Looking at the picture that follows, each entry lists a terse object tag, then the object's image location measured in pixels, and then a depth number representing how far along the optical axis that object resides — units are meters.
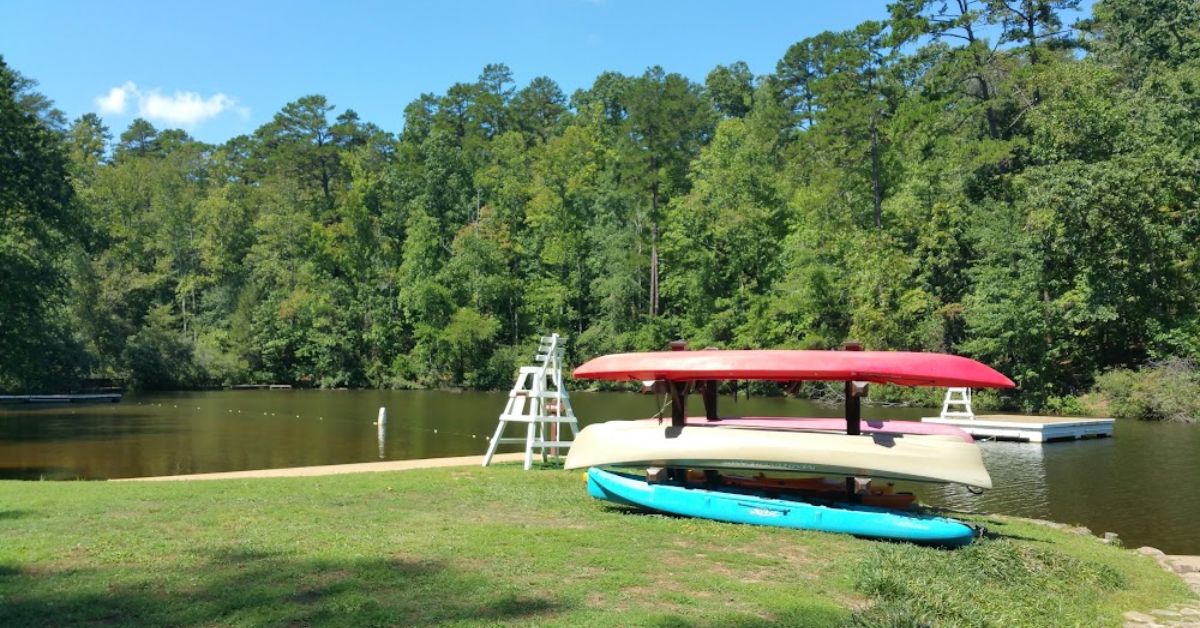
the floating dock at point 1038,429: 24.56
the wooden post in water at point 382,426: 26.46
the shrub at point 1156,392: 29.27
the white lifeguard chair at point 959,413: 27.06
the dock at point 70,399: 40.88
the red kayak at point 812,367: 9.95
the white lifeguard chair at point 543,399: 15.00
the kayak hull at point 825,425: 10.59
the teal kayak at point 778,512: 9.35
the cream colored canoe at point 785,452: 9.52
